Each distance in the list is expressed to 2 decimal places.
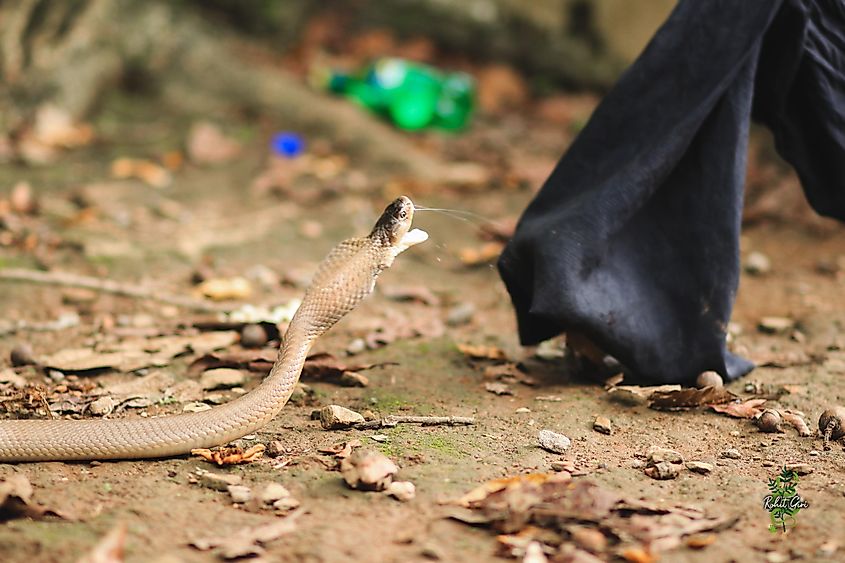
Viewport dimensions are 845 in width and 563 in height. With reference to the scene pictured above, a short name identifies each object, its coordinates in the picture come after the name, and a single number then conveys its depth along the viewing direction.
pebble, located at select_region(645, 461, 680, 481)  5.41
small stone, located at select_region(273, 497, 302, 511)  5.00
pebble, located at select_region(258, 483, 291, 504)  5.05
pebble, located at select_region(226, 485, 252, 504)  5.08
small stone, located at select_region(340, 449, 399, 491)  5.11
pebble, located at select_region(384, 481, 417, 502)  5.08
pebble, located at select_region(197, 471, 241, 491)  5.27
